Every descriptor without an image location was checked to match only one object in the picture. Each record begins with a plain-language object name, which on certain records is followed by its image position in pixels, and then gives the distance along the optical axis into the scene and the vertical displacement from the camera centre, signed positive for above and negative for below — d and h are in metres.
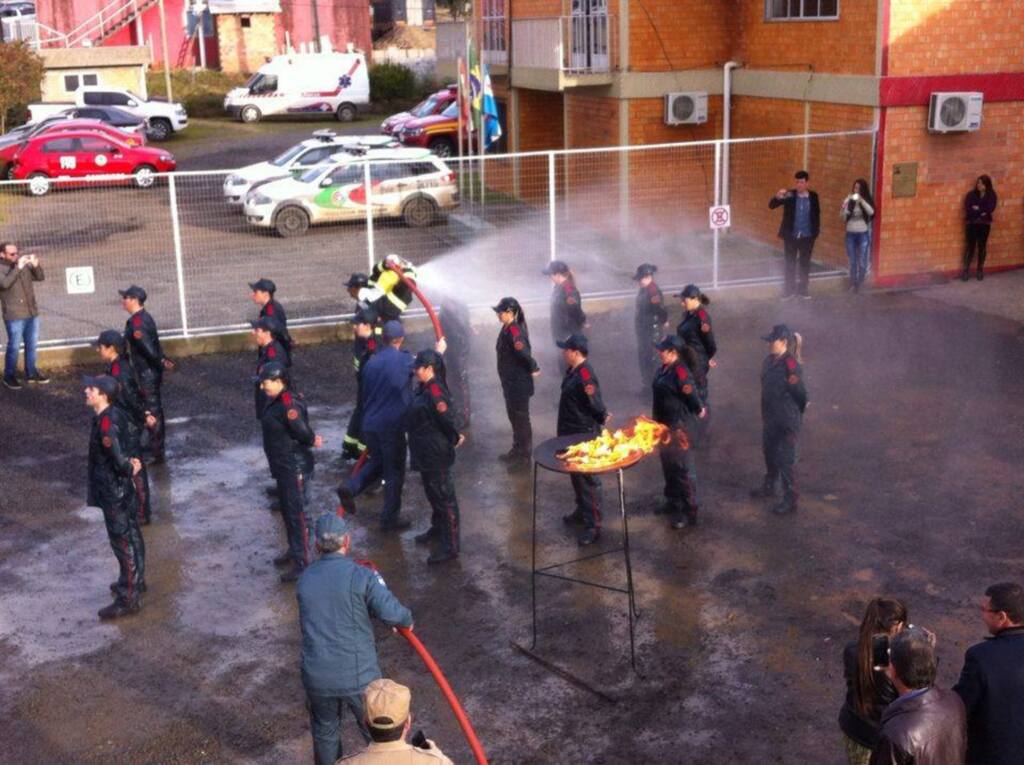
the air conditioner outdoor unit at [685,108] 22.45 +0.15
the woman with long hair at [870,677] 5.53 -2.47
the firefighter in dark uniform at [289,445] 9.15 -2.32
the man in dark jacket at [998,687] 5.14 -2.35
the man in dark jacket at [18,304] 14.75 -1.99
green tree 36.72 +1.71
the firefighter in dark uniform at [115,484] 8.83 -2.46
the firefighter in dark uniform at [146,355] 12.01 -2.14
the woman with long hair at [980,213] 18.69 -1.53
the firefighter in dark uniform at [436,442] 9.69 -2.45
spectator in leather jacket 4.83 -2.33
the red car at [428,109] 35.59 +0.40
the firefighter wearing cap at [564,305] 13.31 -1.94
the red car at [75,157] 30.62 -0.62
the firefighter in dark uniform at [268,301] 12.32 -1.69
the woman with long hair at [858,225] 18.06 -1.61
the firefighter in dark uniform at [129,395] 10.56 -2.23
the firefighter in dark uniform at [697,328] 11.88 -1.99
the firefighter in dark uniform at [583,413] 10.12 -2.36
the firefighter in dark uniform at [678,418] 10.30 -2.47
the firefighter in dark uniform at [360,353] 11.61 -2.12
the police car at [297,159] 26.62 -0.71
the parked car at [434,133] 33.84 -0.28
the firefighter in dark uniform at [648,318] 13.35 -2.14
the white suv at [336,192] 23.45 -1.25
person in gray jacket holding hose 6.43 -2.50
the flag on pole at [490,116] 23.78 +0.10
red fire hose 6.23 -2.83
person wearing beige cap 4.78 -2.30
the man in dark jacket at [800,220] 17.80 -1.50
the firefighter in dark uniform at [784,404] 10.34 -2.37
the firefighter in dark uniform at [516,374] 11.60 -2.35
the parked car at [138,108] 39.78 +0.74
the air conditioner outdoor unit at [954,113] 18.23 -0.04
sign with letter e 15.83 -1.86
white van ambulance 46.09 +1.37
